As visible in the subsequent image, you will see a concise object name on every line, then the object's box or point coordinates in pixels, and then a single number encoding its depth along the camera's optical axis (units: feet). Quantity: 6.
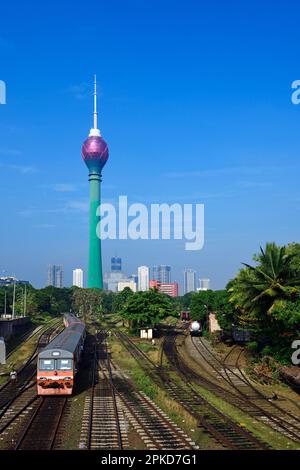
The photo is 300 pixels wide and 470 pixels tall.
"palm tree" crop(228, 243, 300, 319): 106.83
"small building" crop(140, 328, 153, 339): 202.49
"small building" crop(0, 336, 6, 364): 144.88
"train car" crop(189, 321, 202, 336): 203.31
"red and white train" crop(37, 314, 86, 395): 87.40
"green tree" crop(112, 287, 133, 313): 369.11
